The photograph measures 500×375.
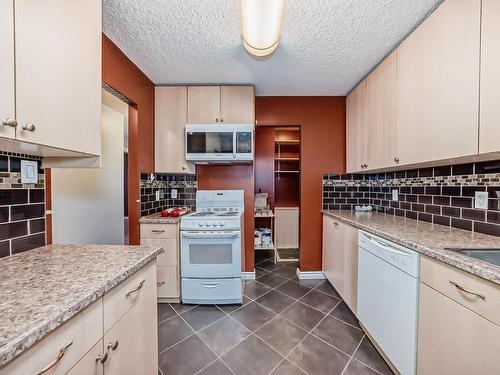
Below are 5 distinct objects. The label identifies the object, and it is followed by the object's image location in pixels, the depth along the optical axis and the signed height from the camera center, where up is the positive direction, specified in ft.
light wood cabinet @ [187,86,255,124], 8.15 +2.97
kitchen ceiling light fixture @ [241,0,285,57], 3.80 +3.06
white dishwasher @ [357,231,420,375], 3.93 -2.31
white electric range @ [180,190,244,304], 7.10 -2.47
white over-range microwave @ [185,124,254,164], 7.75 +1.50
